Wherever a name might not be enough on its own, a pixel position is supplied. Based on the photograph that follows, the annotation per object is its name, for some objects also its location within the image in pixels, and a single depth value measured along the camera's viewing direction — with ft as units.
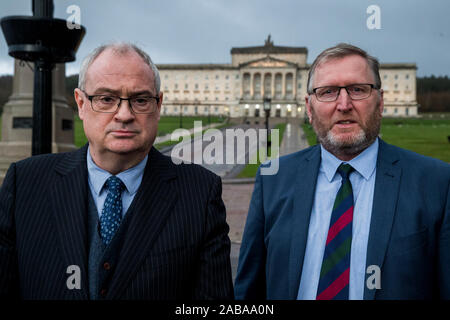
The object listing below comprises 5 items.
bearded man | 8.41
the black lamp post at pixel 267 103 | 83.00
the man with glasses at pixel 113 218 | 7.49
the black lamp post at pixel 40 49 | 15.67
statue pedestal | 43.04
